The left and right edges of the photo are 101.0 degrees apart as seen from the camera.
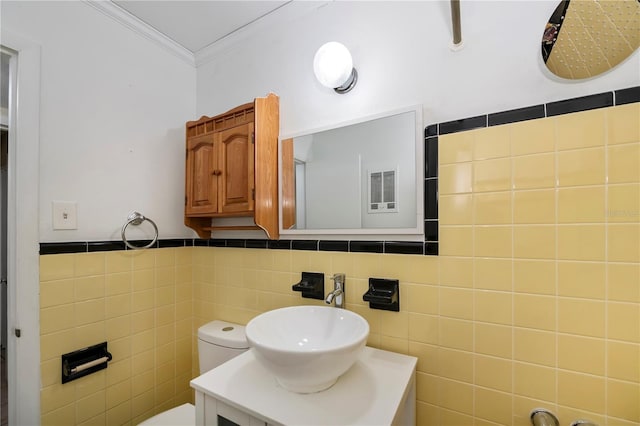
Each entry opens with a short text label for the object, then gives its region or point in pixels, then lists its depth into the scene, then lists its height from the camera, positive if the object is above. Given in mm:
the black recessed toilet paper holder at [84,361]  1141 -672
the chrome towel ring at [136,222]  1349 -47
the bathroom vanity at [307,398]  711 -545
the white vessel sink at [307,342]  702 -423
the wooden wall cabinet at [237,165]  1297 +256
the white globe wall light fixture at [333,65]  1116 +638
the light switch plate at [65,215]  1139 -7
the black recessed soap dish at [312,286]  1226 -339
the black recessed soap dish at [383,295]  1023 -321
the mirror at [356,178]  1066 +165
